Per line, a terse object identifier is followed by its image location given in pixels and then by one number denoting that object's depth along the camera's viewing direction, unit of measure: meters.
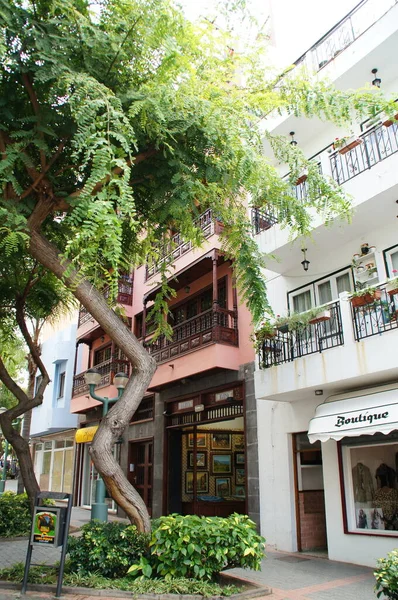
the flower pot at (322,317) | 9.74
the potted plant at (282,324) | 10.70
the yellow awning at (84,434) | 20.19
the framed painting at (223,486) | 15.02
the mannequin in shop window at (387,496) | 9.16
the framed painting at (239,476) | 15.27
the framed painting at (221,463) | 15.23
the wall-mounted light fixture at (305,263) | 11.80
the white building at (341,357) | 9.01
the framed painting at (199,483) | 14.99
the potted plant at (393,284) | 8.42
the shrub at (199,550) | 6.36
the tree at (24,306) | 12.18
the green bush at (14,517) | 12.12
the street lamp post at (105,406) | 10.69
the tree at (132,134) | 6.45
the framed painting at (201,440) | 15.30
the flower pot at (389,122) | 8.50
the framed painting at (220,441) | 15.45
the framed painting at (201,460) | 15.20
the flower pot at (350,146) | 9.86
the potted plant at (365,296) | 8.82
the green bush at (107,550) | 6.63
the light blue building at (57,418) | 24.00
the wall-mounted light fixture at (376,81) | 10.75
